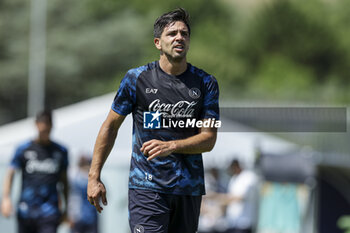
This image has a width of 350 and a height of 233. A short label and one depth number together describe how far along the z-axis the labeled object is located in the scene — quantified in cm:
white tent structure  3237
